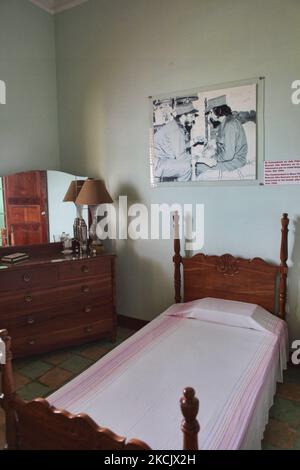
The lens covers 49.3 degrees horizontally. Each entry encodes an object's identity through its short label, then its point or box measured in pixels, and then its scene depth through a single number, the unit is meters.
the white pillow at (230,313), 2.15
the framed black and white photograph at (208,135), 2.40
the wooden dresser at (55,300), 2.42
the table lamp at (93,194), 2.81
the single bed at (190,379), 1.16
